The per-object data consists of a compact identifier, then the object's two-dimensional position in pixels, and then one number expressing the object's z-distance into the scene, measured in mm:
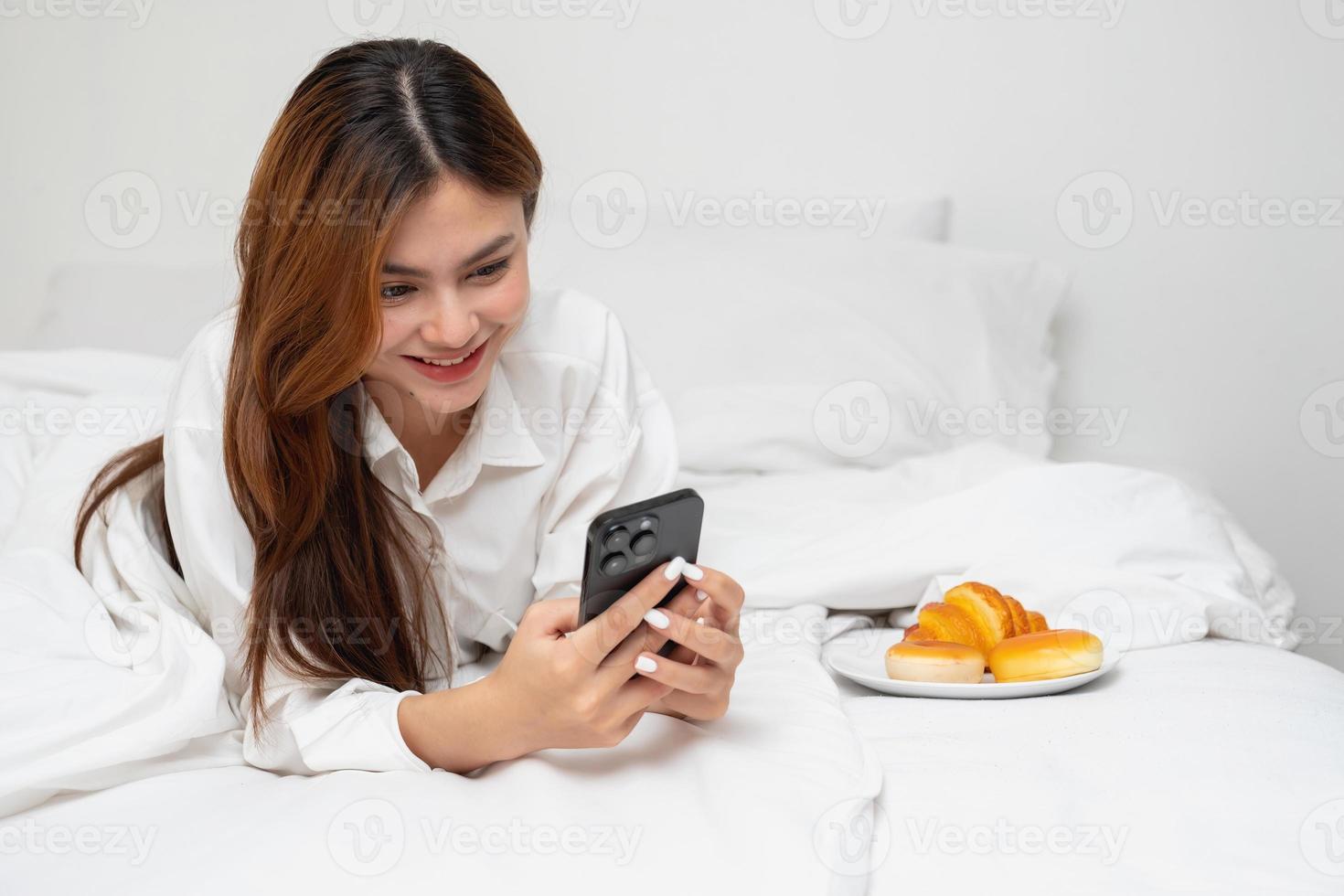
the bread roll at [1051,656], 1092
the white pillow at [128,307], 2074
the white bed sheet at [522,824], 788
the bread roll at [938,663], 1110
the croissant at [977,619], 1156
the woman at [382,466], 968
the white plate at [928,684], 1091
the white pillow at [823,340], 1875
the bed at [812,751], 801
